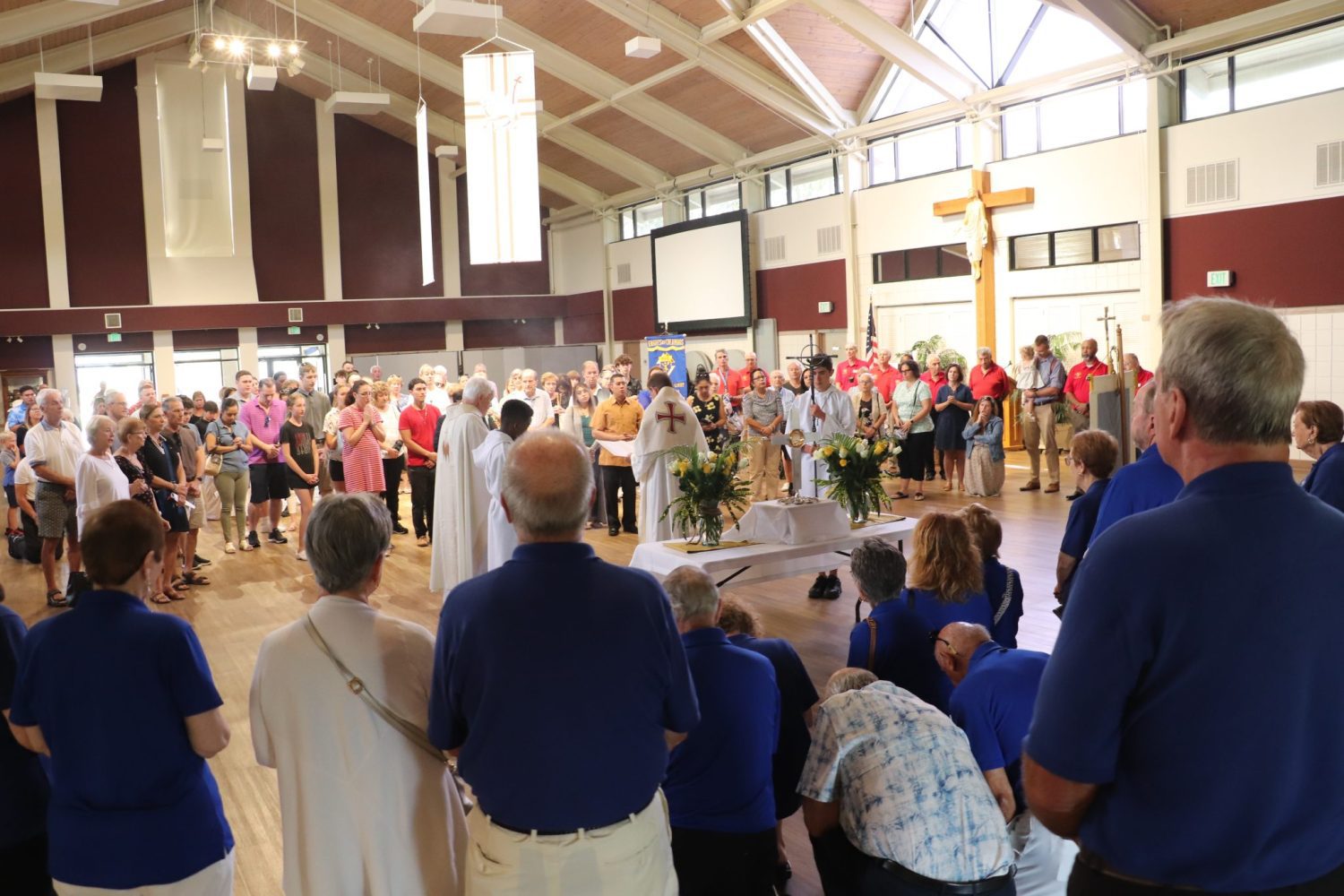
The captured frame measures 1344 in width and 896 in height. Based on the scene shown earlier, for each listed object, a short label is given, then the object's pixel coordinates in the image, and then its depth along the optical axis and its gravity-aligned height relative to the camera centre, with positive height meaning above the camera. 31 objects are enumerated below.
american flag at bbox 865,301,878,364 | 15.59 +0.39
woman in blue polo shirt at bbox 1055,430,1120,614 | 4.13 -0.53
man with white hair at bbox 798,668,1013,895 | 2.34 -0.98
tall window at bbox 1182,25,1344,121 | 11.05 +3.09
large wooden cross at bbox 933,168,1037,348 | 14.68 +1.34
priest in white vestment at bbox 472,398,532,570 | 6.24 -0.50
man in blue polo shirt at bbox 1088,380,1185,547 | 3.18 -0.39
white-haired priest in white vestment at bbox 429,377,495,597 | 7.09 -0.77
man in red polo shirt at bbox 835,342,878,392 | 14.46 -0.02
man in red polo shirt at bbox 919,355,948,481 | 12.05 -0.14
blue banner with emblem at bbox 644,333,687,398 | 16.44 +0.33
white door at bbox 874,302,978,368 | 15.41 +0.61
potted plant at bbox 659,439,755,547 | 6.00 -0.68
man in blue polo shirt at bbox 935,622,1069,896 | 2.62 -0.90
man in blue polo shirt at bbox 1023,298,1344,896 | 1.29 -0.39
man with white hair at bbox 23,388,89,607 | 7.46 -0.55
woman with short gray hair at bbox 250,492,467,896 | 2.20 -0.72
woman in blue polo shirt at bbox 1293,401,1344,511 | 4.12 -0.36
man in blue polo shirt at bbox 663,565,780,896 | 2.62 -1.02
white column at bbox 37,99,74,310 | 19.20 +3.49
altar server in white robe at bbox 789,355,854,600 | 8.83 -0.39
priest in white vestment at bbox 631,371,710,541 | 7.75 -0.51
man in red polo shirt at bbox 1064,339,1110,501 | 11.32 -0.31
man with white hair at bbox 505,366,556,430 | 11.04 -0.24
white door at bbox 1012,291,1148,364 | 13.21 +0.58
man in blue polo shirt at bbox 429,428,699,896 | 1.92 -0.61
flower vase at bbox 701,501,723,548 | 6.00 -0.87
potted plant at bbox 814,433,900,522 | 6.34 -0.62
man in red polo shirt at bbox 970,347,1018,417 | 11.56 -0.18
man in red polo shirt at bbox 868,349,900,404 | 13.16 -0.13
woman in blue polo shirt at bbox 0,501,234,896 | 2.15 -0.70
